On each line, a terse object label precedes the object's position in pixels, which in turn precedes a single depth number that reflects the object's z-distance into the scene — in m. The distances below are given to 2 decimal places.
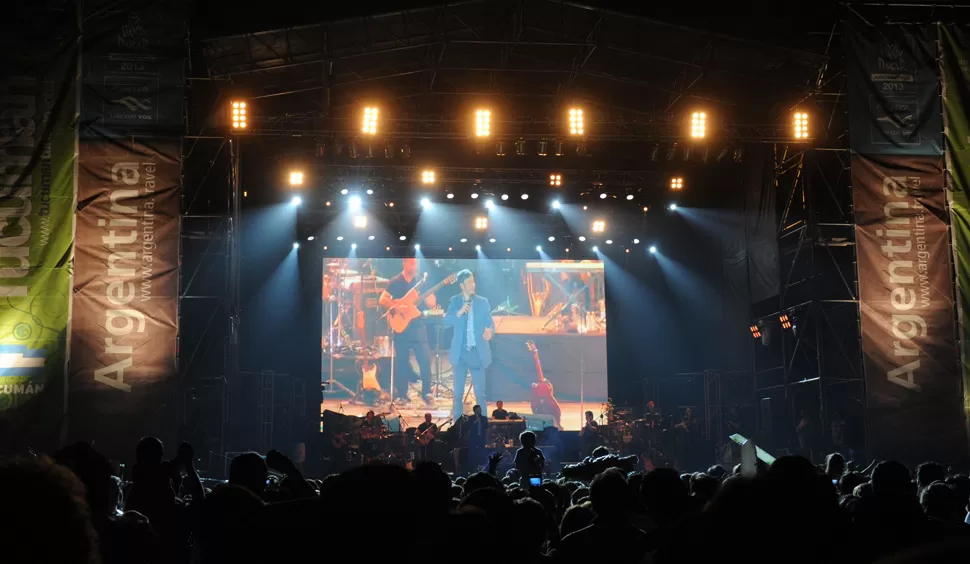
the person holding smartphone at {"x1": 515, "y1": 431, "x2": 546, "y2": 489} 10.54
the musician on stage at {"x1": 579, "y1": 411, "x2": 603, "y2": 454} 21.84
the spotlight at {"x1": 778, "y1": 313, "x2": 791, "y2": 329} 18.58
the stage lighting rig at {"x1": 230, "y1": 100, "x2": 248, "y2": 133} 16.17
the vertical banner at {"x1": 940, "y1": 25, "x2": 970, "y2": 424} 15.07
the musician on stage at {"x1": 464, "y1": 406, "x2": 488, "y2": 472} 21.19
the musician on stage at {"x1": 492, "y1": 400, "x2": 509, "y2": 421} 22.08
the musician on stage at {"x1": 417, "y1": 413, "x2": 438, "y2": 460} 21.28
